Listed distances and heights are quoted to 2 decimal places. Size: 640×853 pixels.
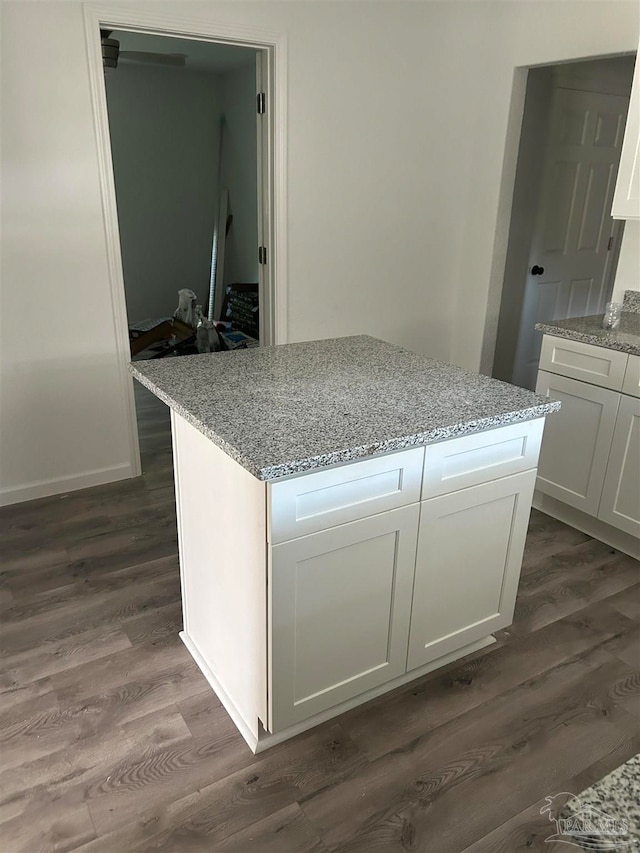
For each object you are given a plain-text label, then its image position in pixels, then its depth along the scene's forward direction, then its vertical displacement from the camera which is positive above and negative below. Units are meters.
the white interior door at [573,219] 4.04 -0.16
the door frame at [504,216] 3.63 -0.14
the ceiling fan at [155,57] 5.02 +0.95
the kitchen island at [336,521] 1.52 -0.83
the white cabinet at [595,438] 2.61 -0.99
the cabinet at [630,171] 2.61 +0.09
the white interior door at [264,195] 3.20 -0.05
